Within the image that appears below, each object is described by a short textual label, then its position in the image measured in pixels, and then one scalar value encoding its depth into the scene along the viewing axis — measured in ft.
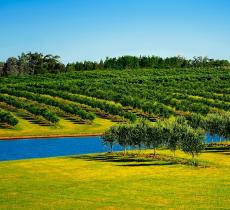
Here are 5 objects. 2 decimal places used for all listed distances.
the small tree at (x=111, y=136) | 274.16
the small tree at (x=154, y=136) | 261.03
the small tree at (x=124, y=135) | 269.23
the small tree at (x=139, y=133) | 265.95
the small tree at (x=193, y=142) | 242.78
